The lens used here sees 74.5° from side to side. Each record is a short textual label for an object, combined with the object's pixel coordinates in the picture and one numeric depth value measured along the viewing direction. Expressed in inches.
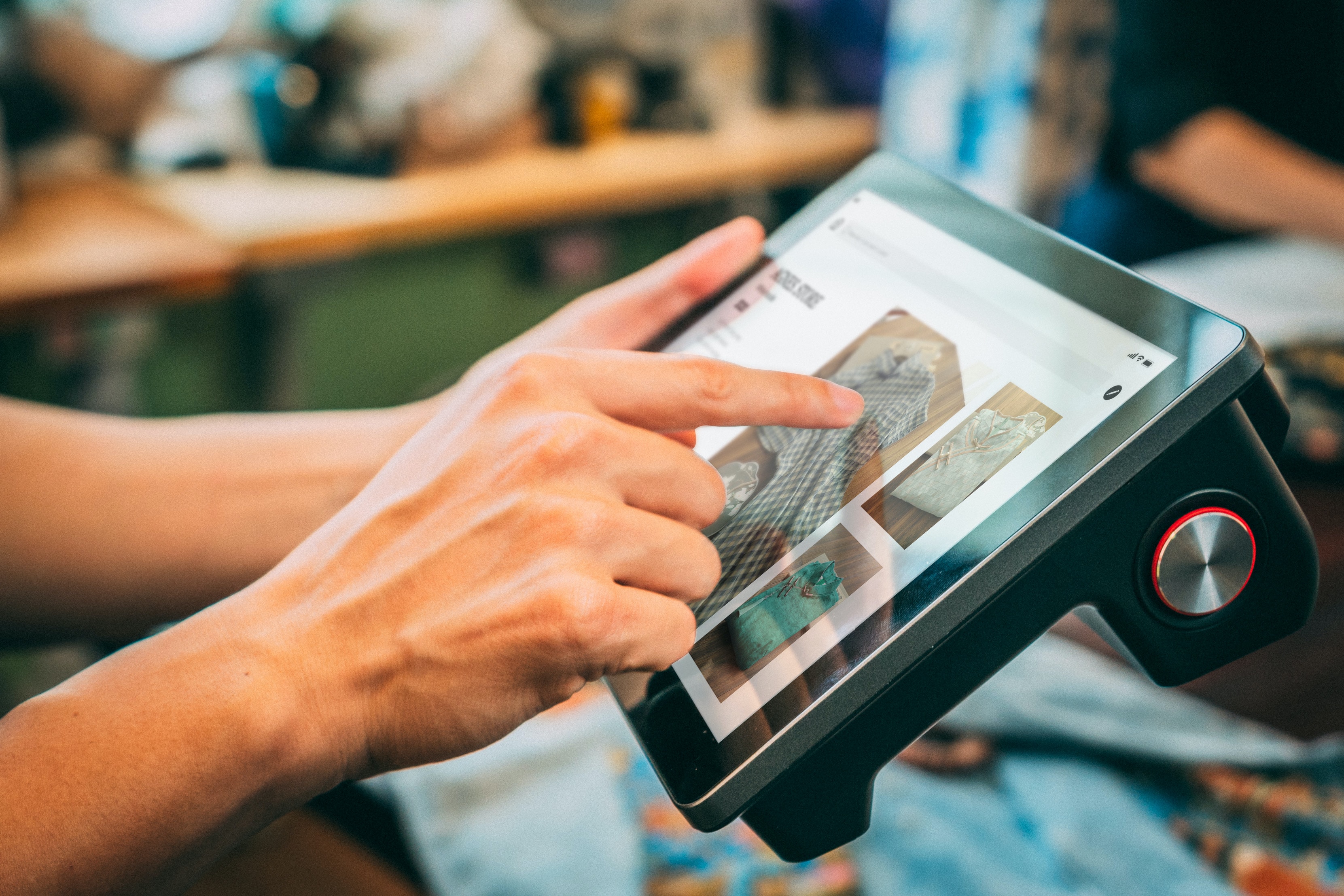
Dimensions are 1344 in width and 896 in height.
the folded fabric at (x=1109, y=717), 23.8
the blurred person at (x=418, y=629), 15.2
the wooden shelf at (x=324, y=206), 53.6
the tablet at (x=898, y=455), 14.7
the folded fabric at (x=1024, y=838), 21.8
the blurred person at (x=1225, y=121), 49.4
